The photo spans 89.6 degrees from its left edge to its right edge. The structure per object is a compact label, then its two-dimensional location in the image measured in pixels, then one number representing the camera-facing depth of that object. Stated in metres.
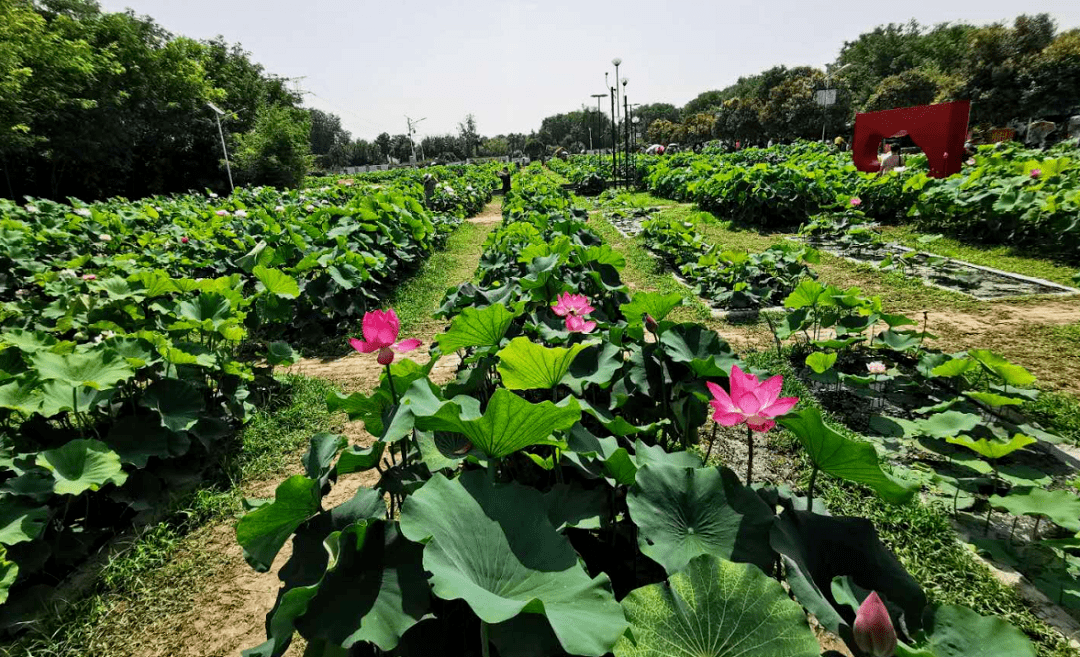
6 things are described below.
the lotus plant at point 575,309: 2.03
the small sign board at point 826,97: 26.84
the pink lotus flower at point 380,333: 1.35
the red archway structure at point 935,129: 9.65
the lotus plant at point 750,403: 1.11
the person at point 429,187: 11.52
